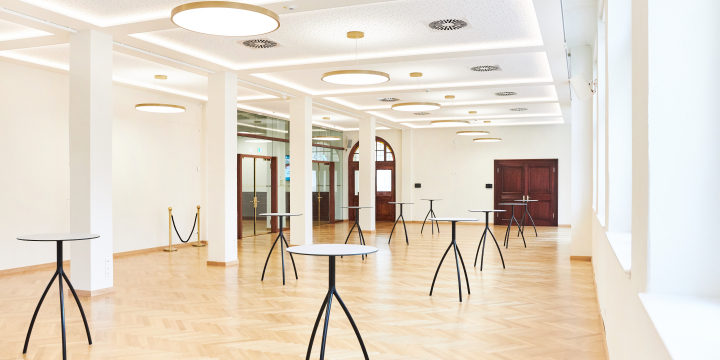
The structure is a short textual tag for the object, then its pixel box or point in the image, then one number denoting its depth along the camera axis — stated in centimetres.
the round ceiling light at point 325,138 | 1604
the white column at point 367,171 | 1427
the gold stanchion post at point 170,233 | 1042
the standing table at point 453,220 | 591
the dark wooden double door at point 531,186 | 1636
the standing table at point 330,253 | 335
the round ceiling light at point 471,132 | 1396
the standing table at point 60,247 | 385
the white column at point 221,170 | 845
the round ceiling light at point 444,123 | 1297
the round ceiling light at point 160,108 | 877
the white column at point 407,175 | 1781
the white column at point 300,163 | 1088
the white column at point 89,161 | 621
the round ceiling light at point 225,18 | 411
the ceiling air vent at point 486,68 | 849
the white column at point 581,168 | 862
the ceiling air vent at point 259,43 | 695
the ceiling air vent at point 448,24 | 617
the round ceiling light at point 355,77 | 641
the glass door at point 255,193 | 1296
